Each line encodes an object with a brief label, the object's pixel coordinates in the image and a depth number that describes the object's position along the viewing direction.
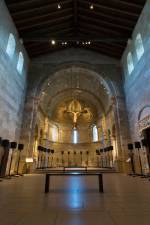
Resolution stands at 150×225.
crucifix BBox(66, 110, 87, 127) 21.52
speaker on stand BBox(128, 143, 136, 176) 10.99
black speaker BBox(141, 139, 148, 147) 9.41
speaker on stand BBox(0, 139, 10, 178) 8.82
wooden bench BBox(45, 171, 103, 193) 4.11
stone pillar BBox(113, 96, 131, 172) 12.28
